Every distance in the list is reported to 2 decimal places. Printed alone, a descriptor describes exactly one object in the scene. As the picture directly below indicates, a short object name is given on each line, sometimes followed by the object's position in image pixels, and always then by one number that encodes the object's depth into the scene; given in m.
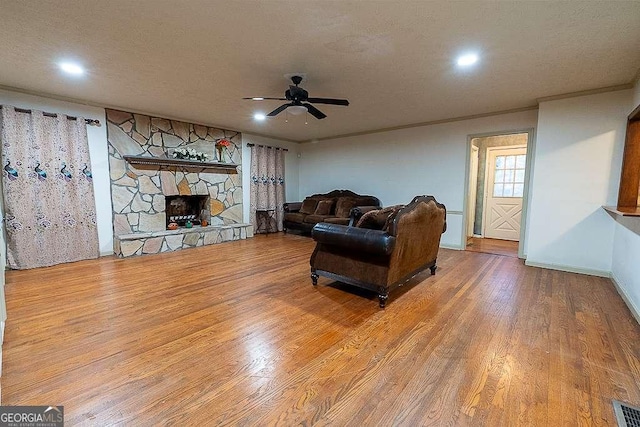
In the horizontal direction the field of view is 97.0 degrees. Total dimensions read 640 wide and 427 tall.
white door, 6.36
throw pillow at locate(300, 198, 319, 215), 7.06
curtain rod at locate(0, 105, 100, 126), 3.91
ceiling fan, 3.30
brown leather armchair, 2.77
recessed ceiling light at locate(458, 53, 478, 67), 2.82
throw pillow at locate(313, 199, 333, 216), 6.70
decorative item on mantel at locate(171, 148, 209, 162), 5.61
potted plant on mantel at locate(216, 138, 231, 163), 6.32
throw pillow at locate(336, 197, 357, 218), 6.41
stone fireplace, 4.92
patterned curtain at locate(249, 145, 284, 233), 6.99
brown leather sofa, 6.43
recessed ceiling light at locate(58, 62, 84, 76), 3.09
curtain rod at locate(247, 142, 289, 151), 6.87
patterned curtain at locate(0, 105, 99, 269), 3.87
